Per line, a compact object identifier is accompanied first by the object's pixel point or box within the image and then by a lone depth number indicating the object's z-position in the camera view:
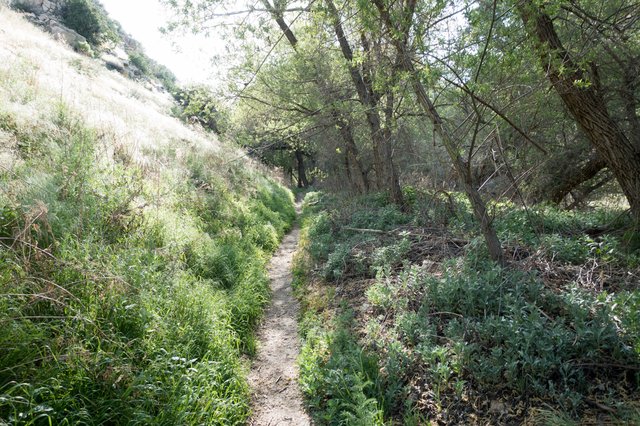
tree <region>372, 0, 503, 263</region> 3.94
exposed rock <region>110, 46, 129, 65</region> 31.14
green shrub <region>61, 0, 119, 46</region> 28.45
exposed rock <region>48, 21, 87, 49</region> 23.29
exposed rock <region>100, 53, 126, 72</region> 26.20
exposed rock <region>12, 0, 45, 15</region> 27.45
